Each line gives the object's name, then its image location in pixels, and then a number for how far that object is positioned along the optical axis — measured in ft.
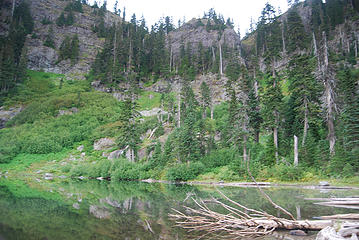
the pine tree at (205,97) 175.98
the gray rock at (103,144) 151.94
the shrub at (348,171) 69.15
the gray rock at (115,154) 140.04
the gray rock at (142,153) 136.34
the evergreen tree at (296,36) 120.47
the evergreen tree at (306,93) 92.12
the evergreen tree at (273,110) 94.67
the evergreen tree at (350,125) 72.12
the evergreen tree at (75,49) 282.60
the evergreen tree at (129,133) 131.03
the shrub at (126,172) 114.11
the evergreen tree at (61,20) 323.74
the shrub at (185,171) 104.32
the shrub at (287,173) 80.12
